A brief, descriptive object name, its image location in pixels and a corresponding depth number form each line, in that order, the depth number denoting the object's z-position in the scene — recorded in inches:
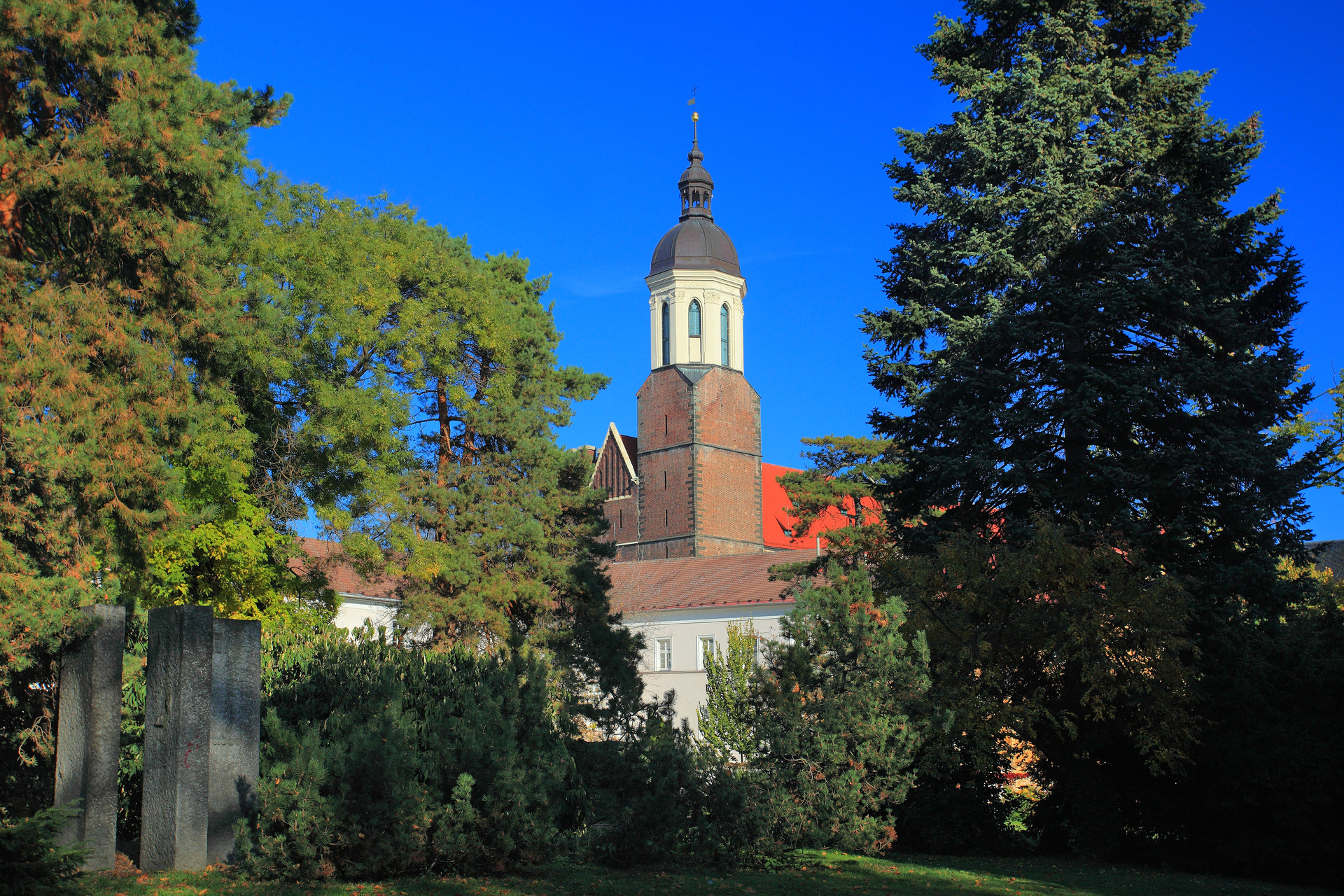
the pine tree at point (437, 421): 939.3
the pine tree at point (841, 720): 566.6
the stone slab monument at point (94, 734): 412.5
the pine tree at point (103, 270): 582.6
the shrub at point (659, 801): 459.2
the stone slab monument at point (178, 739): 405.7
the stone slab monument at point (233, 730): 417.4
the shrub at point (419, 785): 382.0
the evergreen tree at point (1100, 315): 727.1
